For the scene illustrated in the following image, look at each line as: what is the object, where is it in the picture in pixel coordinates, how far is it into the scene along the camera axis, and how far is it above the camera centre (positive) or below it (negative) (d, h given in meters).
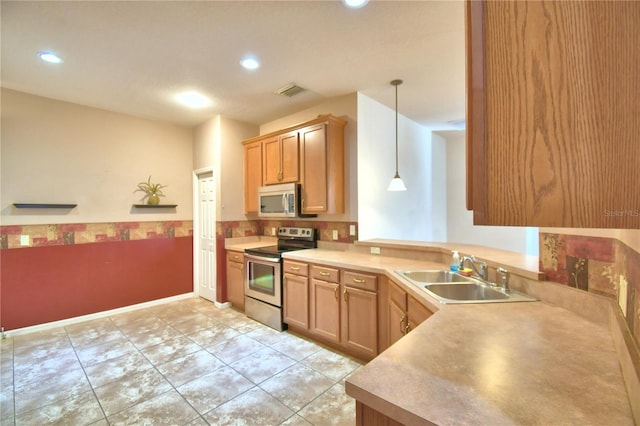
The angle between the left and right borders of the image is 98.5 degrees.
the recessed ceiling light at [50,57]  2.45 +1.45
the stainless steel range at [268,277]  3.26 -0.79
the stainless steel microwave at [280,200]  3.52 +0.18
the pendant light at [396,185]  3.23 +0.32
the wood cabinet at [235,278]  3.85 -0.92
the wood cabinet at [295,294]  2.99 -0.90
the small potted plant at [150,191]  4.13 +0.37
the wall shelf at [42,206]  3.15 +0.14
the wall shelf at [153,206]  4.07 +0.15
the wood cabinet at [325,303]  2.72 -0.92
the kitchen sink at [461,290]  1.88 -0.56
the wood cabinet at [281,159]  3.57 +0.75
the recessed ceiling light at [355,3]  1.84 +1.42
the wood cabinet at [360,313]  2.43 -0.93
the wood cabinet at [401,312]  1.79 -0.71
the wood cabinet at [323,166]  3.25 +0.58
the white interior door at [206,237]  4.29 -0.36
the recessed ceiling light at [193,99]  3.34 +1.47
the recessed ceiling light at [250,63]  2.56 +1.44
